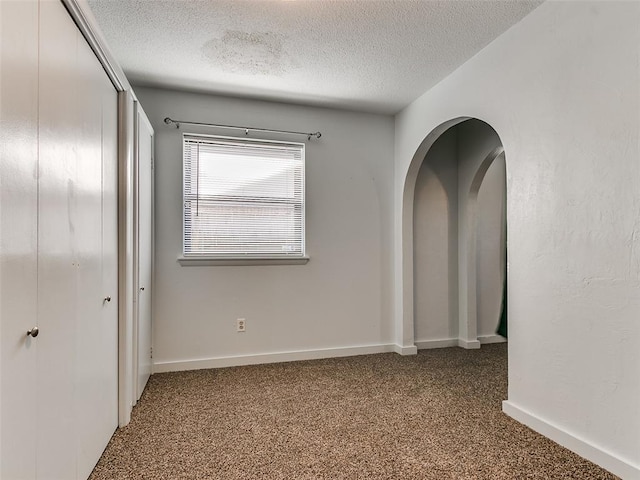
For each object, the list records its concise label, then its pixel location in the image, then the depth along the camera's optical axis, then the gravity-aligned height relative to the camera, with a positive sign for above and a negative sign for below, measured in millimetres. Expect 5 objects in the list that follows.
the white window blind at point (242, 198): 3342 +396
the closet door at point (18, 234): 1070 +23
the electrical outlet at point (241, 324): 3426 -737
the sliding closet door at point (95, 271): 1680 -141
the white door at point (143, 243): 2559 -7
